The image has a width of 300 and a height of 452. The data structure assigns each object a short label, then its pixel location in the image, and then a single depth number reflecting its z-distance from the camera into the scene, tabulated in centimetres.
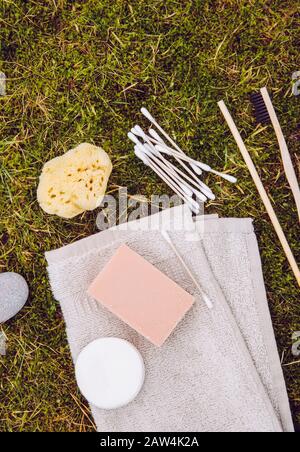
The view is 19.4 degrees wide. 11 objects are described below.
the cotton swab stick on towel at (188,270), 74
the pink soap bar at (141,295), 72
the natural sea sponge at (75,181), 76
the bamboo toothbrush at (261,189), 75
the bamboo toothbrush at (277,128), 75
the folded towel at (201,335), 74
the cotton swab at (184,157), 75
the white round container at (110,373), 73
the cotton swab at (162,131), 76
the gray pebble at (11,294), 76
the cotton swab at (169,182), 75
